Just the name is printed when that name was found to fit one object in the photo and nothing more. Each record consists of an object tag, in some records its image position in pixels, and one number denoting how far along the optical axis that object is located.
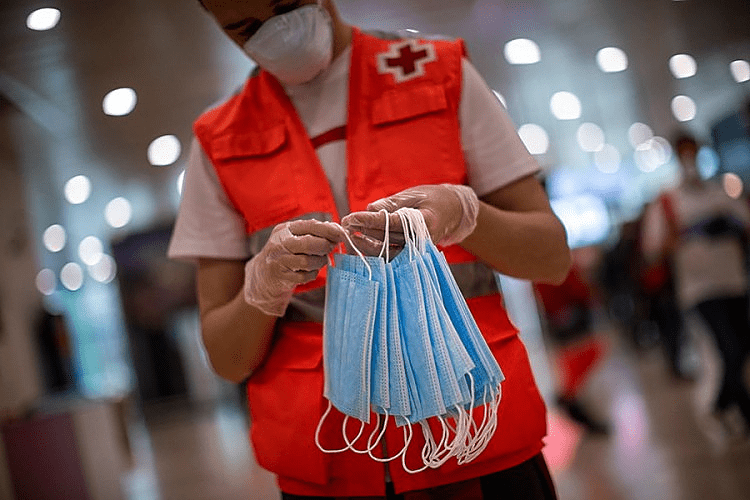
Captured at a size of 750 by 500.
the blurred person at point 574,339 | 4.20
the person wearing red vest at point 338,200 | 1.15
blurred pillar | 2.58
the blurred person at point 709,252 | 3.05
